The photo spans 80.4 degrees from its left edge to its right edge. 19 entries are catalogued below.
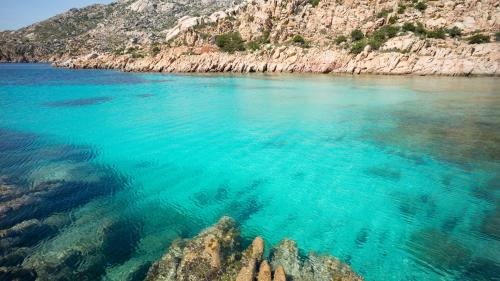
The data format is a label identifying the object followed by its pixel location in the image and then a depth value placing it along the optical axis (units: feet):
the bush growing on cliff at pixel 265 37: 226.62
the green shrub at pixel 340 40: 194.70
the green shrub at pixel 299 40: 208.13
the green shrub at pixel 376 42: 172.35
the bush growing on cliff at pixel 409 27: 174.75
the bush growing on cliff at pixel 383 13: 198.14
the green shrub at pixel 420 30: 168.79
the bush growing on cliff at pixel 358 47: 173.37
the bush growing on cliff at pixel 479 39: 146.20
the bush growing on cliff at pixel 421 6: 188.85
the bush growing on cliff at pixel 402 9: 193.26
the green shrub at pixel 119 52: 279.90
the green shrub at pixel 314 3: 234.48
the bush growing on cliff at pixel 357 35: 192.85
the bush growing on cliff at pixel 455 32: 162.30
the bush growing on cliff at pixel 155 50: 244.89
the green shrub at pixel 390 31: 175.54
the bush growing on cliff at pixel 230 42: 223.10
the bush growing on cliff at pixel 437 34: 161.48
